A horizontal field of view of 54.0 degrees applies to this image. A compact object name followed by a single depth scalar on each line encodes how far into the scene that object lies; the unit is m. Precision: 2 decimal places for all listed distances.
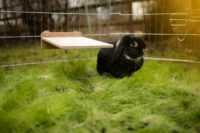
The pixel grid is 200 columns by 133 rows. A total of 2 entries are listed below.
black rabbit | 2.12
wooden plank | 1.86
